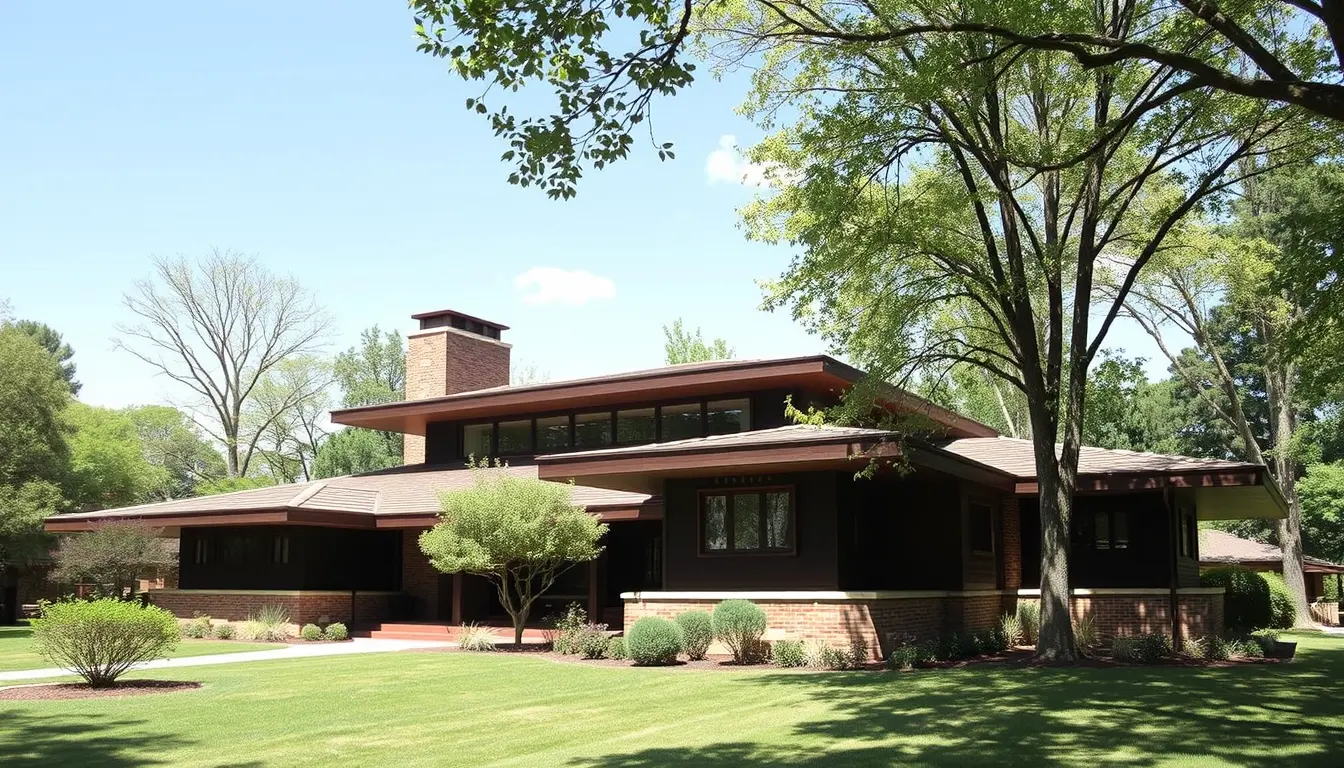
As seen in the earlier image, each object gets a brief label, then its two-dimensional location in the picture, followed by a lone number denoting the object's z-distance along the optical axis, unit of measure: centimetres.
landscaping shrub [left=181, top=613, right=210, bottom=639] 2750
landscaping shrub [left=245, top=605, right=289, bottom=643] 2645
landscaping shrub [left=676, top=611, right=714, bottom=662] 1958
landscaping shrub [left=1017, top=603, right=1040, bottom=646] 2323
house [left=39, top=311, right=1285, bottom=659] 2000
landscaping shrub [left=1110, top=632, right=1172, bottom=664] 1900
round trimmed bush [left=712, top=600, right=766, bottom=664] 1922
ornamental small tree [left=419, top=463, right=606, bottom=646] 2180
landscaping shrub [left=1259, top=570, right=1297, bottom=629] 3275
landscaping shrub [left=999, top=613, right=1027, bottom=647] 2247
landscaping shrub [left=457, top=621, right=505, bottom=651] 2273
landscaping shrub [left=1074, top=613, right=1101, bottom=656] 2160
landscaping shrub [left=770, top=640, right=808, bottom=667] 1881
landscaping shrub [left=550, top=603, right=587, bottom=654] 2105
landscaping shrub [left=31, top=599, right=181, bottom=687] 1476
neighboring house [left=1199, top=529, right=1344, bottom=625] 4284
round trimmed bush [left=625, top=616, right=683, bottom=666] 1853
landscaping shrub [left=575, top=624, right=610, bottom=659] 2022
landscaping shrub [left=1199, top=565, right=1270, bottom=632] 2620
